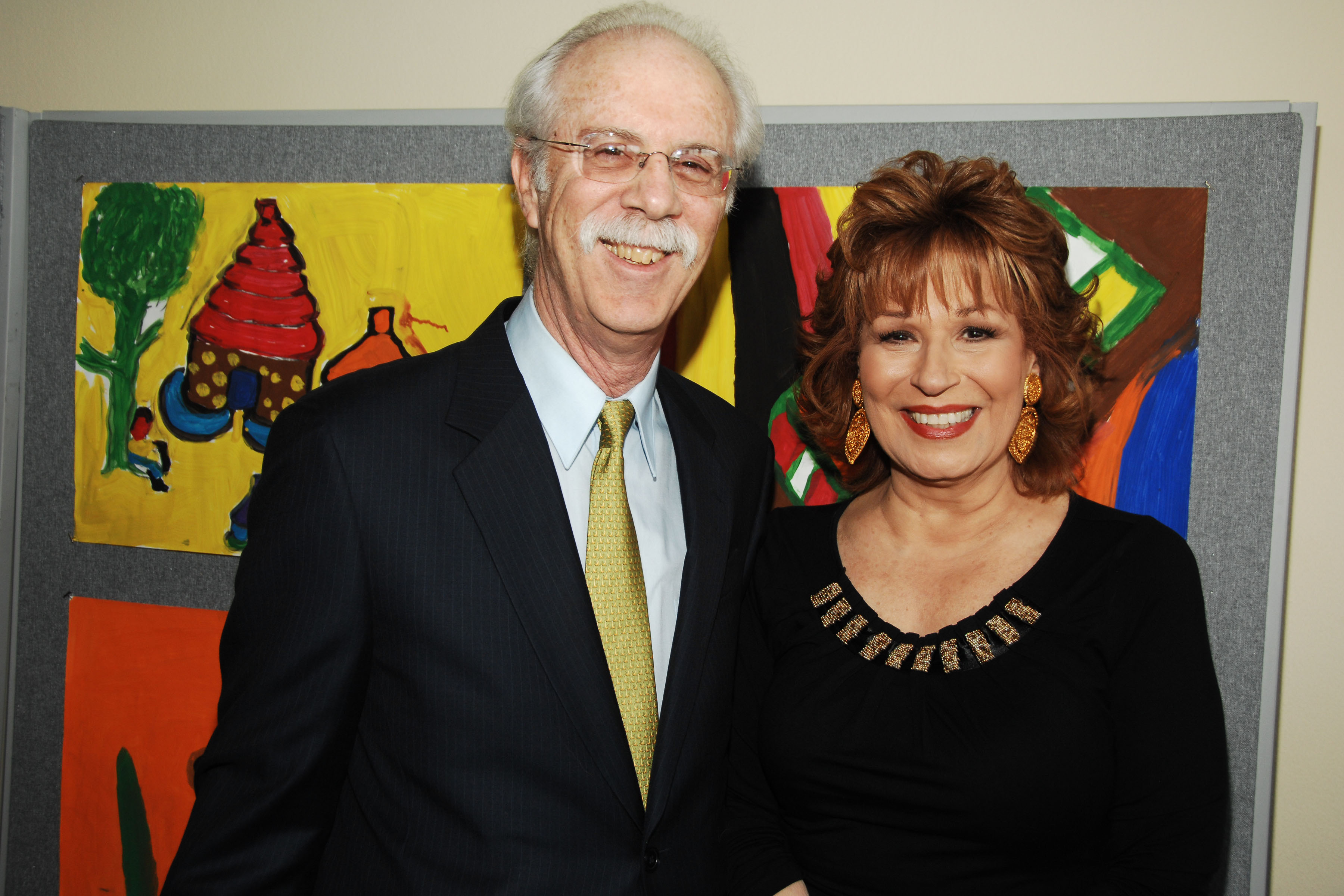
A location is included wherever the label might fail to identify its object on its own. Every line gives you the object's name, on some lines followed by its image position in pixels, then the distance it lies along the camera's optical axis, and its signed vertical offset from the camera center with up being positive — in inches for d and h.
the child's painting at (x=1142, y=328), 49.2 +7.0
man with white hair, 34.2 -7.5
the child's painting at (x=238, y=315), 54.7 +6.0
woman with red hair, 39.7 -9.4
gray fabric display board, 48.6 +10.3
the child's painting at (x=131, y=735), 59.0 -23.8
